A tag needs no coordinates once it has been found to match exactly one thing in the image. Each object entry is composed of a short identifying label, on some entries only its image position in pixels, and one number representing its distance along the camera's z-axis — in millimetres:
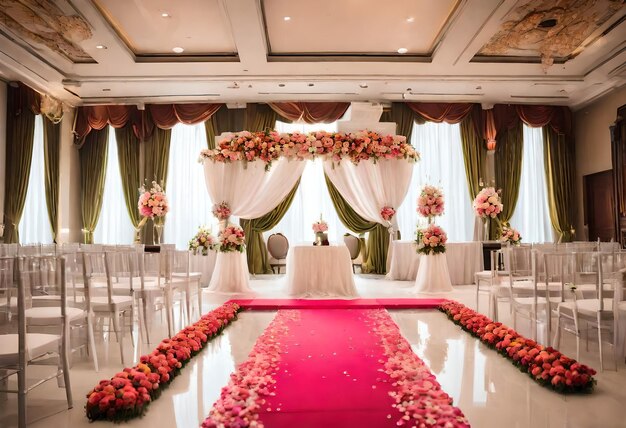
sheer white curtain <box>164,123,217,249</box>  11266
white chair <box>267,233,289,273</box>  11047
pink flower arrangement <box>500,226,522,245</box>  8172
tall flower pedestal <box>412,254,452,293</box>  7977
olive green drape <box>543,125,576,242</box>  11477
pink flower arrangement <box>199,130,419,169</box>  7691
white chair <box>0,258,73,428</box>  2672
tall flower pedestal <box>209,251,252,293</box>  7949
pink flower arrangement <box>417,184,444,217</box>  8281
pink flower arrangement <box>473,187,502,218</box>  9047
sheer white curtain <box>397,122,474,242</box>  11391
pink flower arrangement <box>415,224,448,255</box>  7828
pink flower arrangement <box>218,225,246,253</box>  7801
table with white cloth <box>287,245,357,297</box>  7543
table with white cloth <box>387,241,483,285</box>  9547
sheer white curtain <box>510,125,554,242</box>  11578
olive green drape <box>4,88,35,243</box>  9227
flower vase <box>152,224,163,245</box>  10816
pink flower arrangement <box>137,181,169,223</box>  9344
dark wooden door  10406
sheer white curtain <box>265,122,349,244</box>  11422
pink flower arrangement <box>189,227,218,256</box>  7711
